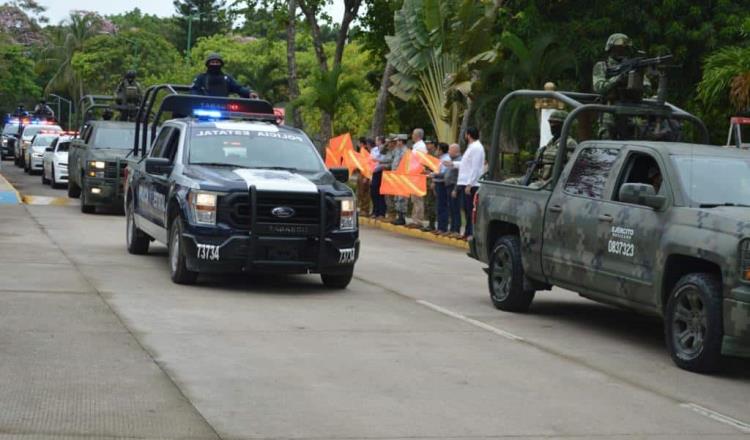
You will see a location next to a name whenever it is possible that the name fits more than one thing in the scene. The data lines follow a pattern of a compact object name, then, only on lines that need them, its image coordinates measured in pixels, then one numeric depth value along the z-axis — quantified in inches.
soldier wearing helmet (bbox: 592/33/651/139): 530.3
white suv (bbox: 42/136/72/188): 1449.3
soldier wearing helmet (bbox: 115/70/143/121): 1242.6
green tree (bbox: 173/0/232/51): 4175.7
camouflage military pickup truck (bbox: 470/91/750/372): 392.5
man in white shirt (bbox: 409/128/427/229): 1012.5
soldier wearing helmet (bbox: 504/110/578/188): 528.4
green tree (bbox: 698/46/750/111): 989.8
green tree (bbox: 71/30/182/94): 3708.2
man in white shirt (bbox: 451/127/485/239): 875.4
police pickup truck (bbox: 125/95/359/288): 549.0
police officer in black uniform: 780.6
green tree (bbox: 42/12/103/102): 4227.4
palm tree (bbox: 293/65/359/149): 1665.8
